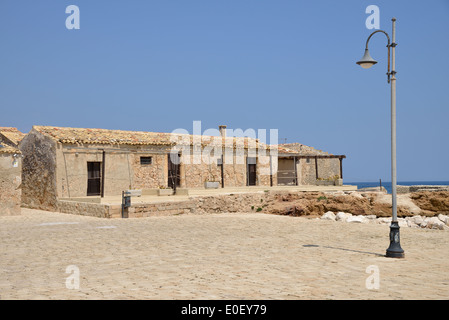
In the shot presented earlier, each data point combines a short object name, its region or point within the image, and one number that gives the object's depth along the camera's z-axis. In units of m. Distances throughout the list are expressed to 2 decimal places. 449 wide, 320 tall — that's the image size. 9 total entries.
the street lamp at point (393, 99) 9.57
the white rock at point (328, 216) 20.24
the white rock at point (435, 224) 16.85
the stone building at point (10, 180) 18.88
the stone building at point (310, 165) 34.46
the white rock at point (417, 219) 18.69
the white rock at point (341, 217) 19.72
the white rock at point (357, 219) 18.80
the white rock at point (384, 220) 19.44
